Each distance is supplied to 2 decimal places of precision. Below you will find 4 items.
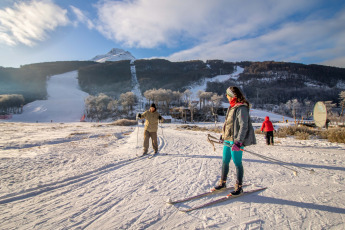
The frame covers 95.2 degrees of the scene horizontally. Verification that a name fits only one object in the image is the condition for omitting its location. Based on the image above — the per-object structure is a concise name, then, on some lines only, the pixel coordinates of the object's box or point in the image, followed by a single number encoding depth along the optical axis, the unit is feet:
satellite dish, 39.40
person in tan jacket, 18.71
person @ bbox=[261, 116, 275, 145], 26.32
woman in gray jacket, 8.34
